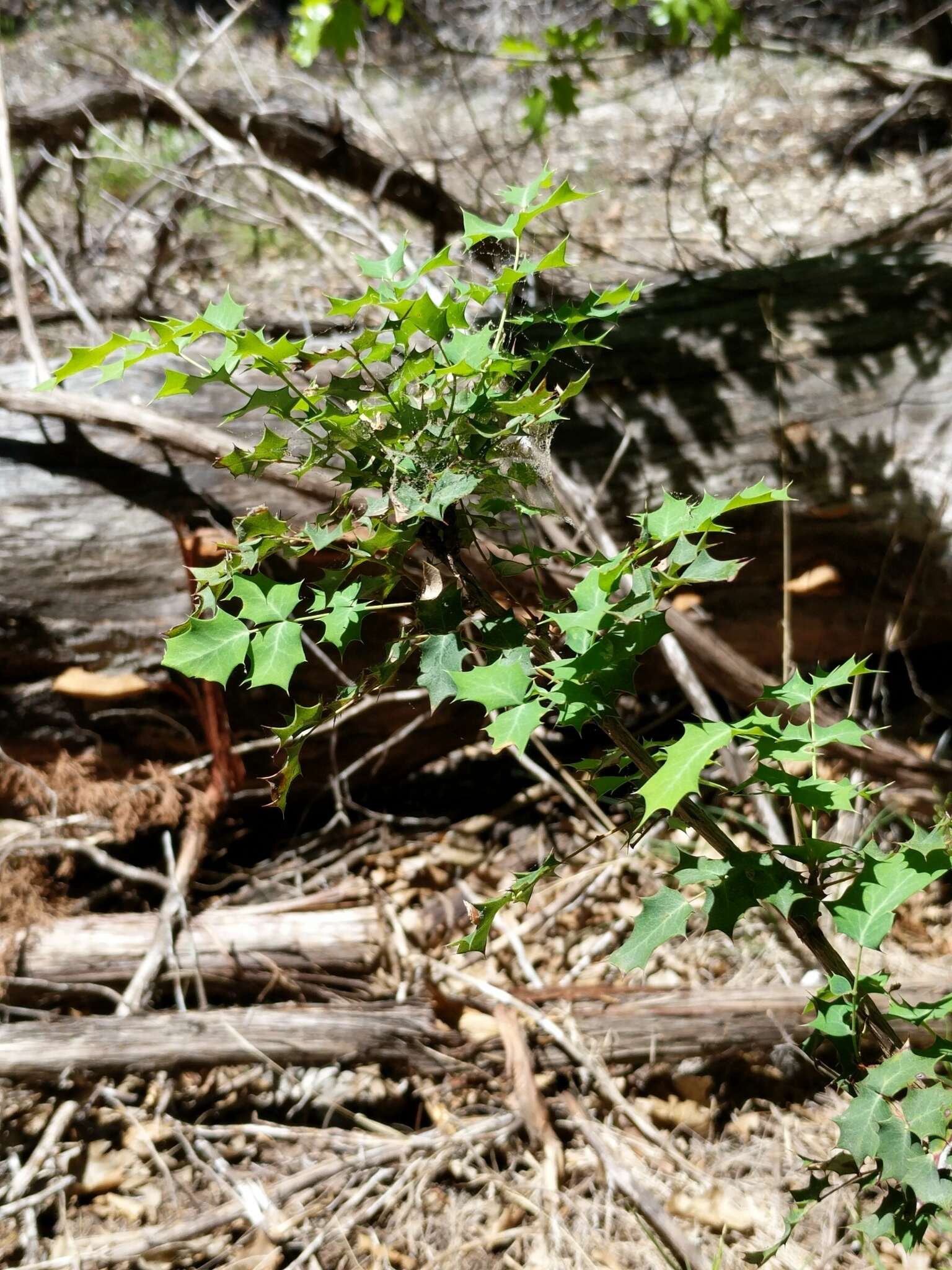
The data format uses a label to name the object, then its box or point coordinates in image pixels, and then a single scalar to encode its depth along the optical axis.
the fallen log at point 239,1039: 1.78
